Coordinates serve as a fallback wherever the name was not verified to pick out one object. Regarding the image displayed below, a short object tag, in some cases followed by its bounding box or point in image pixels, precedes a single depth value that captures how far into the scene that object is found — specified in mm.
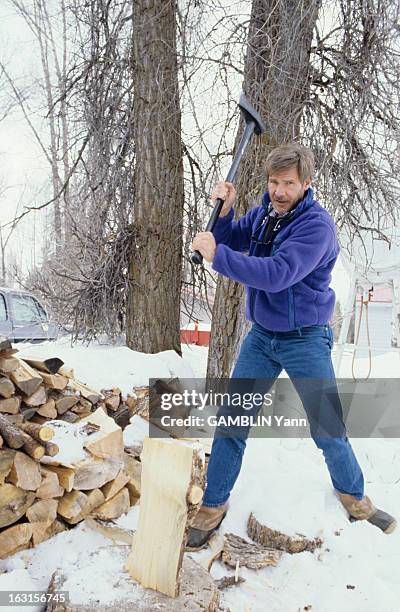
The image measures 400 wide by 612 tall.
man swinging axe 1986
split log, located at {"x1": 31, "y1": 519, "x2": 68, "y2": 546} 1974
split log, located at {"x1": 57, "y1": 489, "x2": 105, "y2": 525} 2078
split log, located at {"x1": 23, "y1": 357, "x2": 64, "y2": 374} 2408
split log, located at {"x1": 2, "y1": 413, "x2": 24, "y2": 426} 2054
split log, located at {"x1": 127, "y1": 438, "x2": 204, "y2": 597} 1539
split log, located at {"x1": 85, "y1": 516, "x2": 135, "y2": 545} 1993
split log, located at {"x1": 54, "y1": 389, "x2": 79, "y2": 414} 2414
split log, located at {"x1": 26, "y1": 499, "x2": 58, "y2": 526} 1980
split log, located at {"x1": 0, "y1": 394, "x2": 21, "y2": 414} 2077
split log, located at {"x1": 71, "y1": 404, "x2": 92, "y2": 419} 2521
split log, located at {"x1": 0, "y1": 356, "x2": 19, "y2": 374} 2115
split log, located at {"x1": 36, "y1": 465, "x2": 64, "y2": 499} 2025
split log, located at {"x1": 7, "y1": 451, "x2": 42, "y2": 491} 1943
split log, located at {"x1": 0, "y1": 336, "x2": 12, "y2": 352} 2109
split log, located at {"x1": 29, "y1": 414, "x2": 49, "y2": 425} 2324
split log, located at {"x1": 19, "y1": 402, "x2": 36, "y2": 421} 2180
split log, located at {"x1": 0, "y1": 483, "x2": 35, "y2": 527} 1906
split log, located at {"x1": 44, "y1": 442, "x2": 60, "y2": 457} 2045
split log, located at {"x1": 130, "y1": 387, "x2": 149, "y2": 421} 2957
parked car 6570
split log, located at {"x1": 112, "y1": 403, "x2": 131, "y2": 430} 2818
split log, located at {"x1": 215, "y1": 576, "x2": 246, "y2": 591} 1850
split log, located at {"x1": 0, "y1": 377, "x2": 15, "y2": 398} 2082
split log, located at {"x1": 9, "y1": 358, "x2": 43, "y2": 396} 2172
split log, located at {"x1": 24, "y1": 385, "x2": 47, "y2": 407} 2238
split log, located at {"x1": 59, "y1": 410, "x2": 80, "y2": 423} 2436
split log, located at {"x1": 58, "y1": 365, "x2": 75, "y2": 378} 2564
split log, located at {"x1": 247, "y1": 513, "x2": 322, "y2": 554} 2061
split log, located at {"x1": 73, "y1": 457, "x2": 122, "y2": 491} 2144
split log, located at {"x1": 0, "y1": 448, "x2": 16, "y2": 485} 1898
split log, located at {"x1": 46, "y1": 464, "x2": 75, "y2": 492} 2085
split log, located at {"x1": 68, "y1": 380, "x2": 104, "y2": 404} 2564
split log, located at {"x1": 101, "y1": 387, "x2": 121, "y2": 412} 2797
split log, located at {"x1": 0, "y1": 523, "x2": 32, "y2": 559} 1888
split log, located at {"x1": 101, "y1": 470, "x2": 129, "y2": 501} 2201
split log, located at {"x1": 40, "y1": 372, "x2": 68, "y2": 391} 2381
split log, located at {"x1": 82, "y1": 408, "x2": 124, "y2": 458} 2232
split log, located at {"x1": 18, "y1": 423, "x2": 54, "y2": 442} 2012
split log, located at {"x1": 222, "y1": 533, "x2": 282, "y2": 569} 1949
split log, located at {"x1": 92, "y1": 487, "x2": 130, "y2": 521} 2166
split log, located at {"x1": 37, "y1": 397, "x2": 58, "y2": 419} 2346
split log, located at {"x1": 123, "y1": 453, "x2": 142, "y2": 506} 2355
